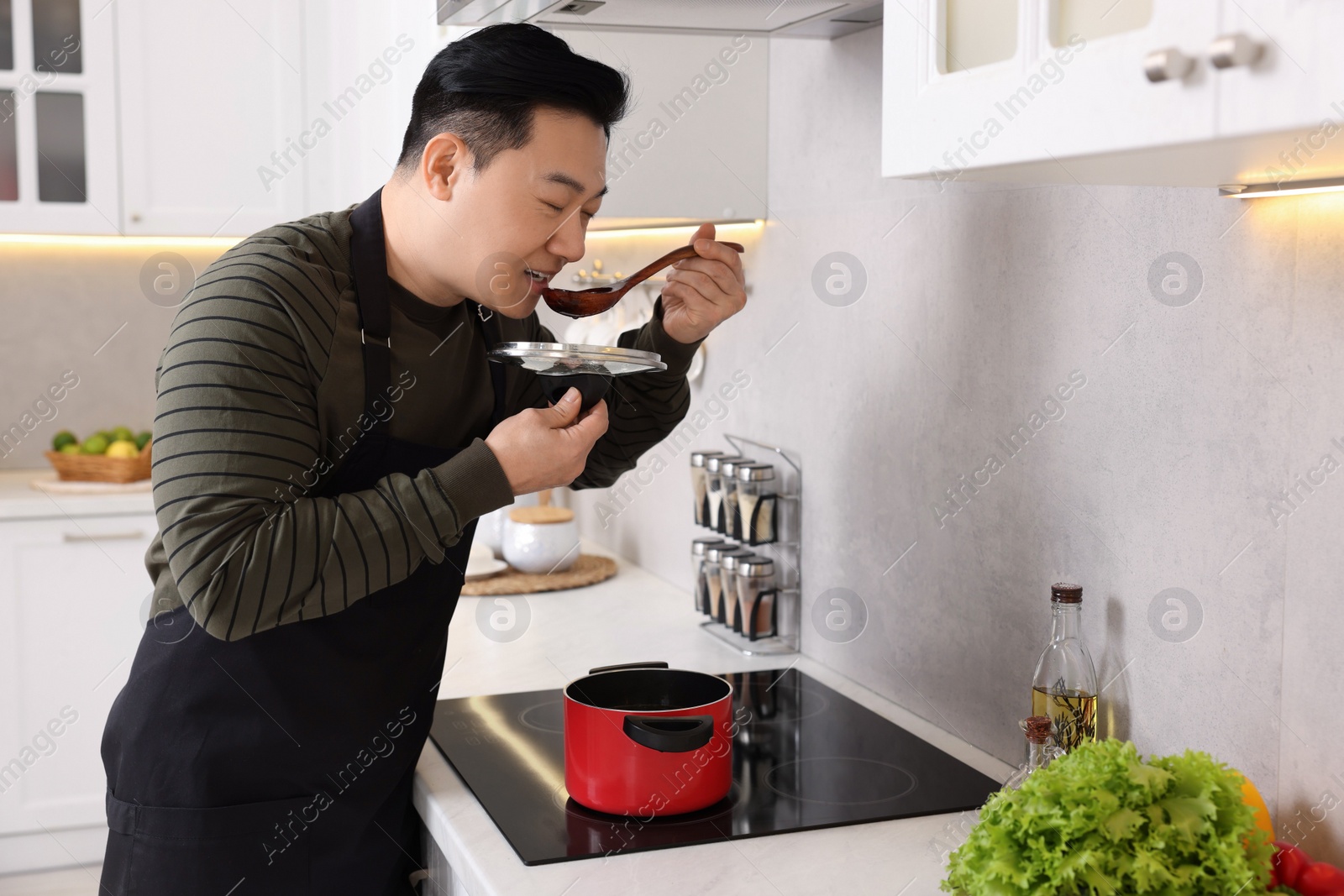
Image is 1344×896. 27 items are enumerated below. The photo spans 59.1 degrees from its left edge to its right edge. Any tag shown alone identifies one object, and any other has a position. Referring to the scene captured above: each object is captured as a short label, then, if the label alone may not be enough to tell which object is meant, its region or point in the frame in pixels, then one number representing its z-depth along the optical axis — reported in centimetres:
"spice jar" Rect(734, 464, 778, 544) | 180
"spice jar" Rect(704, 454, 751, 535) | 187
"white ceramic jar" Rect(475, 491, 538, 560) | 243
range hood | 139
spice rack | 179
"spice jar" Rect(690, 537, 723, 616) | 188
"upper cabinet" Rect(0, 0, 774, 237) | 271
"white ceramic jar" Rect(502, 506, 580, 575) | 230
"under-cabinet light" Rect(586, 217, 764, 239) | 193
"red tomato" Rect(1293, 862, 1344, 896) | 82
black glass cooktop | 111
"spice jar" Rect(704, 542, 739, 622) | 184
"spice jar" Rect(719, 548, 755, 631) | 180
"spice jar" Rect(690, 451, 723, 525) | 193
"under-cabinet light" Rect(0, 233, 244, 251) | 300
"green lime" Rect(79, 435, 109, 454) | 278
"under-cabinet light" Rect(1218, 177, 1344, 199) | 86
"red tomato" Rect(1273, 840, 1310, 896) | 83
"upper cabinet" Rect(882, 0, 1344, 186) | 58
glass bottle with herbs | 114
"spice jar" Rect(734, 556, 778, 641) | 177
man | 104
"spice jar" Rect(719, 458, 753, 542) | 183
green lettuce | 75
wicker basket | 274
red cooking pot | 111
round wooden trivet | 219
